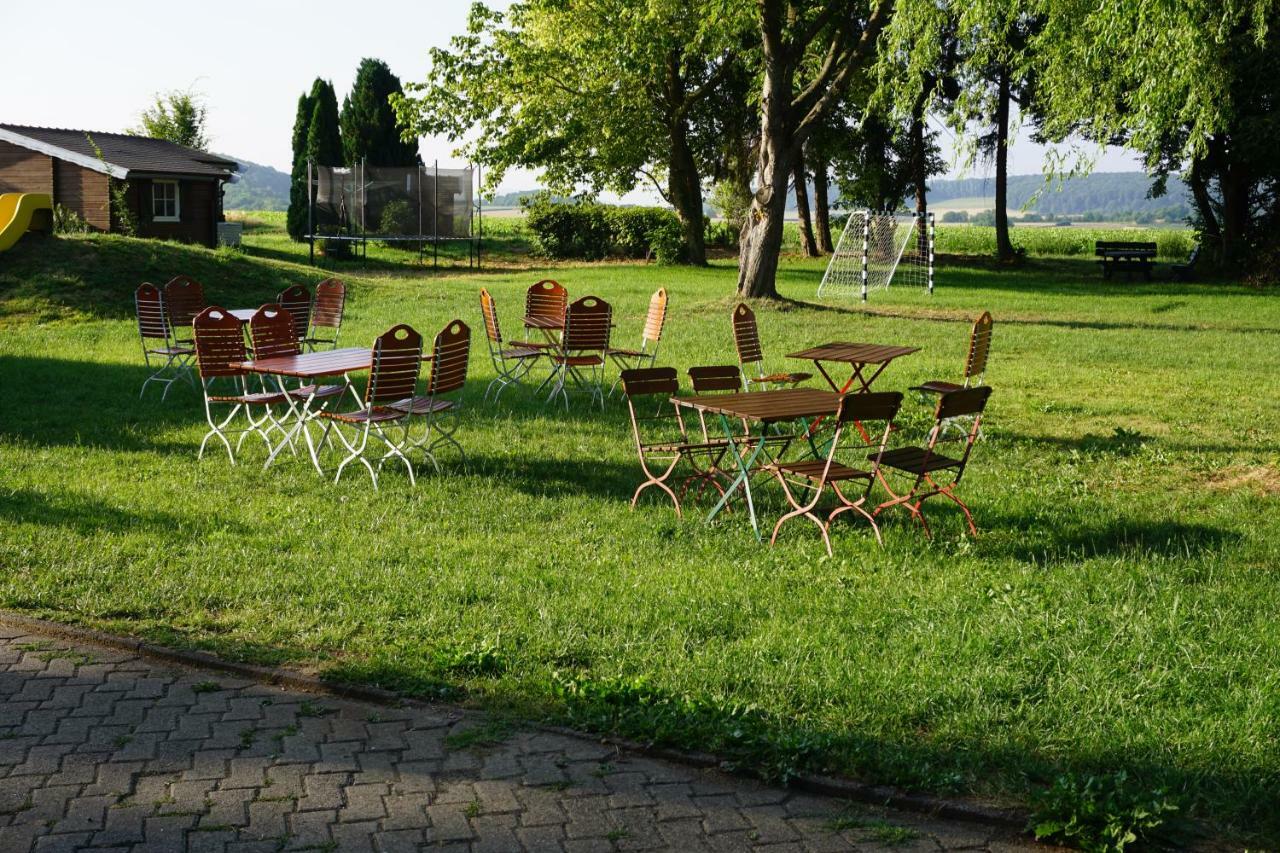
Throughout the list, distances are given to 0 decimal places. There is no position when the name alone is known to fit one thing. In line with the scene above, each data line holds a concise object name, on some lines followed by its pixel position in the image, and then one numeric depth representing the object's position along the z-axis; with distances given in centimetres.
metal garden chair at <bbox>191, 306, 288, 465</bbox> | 921
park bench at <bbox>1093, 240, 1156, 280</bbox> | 3138
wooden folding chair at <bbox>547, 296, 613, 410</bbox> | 1171
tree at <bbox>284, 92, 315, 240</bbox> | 3922
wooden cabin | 2959
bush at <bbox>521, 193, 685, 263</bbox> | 3656
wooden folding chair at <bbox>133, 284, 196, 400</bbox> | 1312
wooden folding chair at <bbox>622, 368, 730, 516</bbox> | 783
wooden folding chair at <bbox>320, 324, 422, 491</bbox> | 833
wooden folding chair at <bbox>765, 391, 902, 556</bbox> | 652
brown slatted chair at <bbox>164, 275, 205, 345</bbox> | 1334
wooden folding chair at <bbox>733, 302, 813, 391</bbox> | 1055
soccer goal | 2591
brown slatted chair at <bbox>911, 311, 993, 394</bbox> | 1020
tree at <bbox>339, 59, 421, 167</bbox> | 4231
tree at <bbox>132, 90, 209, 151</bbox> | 4403
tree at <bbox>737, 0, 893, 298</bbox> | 2022
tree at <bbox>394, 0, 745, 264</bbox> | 2984
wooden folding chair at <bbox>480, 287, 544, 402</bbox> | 1227
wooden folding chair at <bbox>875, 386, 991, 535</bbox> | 689
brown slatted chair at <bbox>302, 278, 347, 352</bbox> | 1412
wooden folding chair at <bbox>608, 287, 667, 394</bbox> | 1209
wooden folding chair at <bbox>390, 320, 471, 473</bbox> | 868
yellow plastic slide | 2112
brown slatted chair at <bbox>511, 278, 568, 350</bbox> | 1323
